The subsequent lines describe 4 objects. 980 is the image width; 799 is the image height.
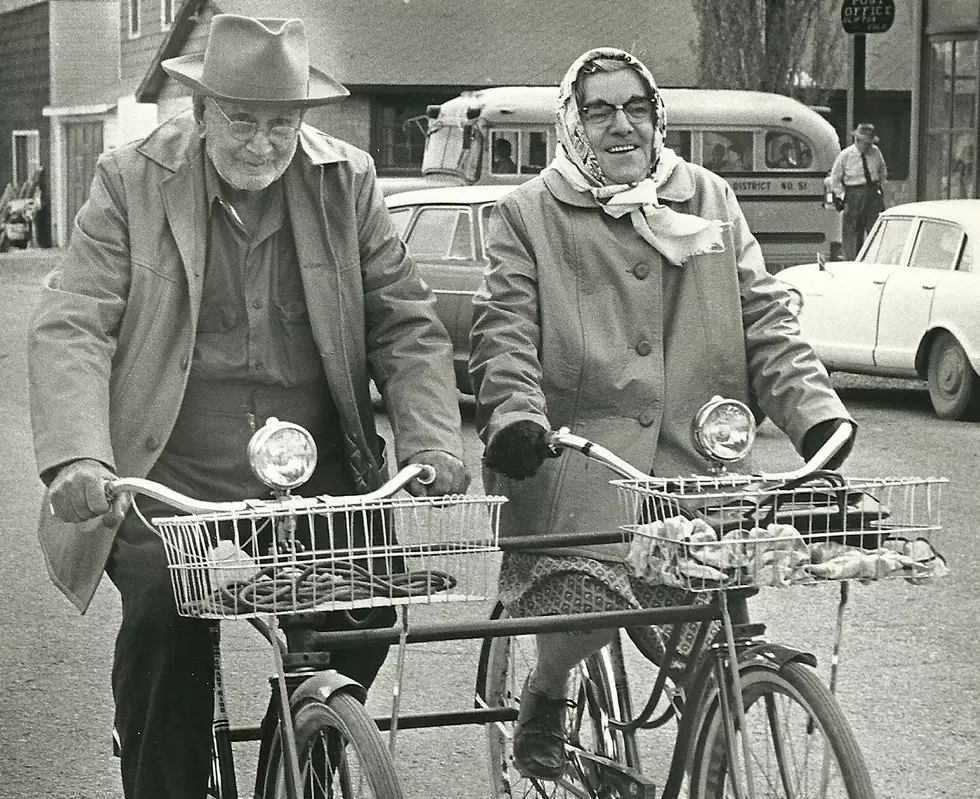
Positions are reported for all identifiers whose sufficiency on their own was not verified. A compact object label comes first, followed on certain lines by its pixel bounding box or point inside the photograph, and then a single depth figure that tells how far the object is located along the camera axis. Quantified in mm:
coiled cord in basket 5693
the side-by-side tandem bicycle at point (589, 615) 5748
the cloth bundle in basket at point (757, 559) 5793
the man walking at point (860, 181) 43772
